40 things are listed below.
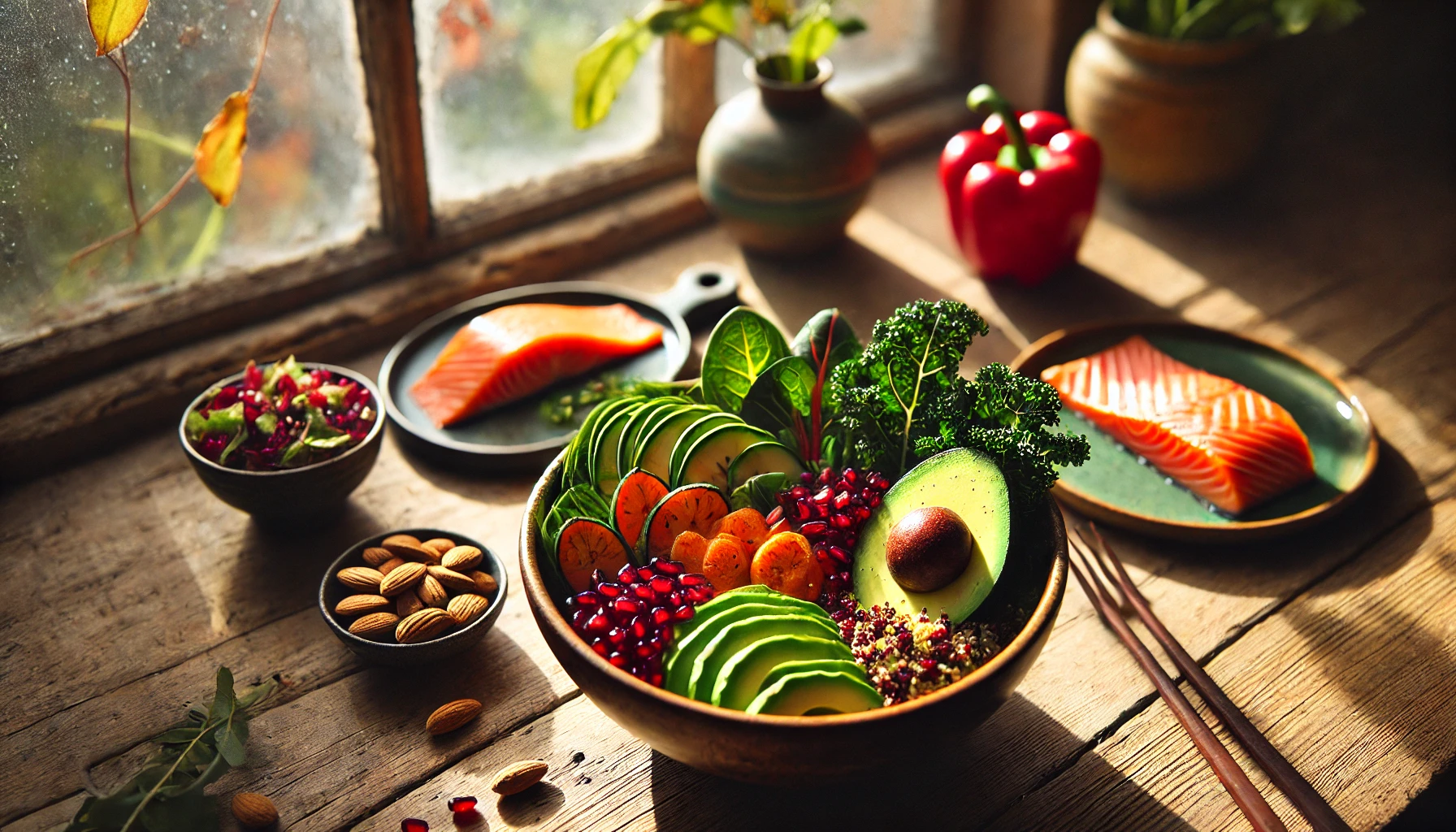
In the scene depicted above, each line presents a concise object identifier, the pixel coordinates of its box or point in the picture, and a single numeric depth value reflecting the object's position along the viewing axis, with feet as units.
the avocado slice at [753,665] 2.96
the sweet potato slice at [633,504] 3.62
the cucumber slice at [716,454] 3.69
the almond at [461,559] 4.12
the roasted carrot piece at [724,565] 3.44
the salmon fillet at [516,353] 5.19
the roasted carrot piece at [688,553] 3.48
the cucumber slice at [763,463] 3.70
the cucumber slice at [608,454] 3.80
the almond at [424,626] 3.85
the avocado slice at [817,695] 2.90
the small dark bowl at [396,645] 3.80
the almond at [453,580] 4.05
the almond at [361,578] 4.03
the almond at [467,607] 3.94
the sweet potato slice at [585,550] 3.42
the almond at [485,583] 4.09
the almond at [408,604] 3.99
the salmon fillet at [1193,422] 4.66
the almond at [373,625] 3.88
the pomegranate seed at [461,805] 3.47
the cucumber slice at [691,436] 3.72
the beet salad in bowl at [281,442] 4.25
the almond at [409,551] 4.20
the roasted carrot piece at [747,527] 3.54
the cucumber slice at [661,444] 3.77
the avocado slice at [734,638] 3.02
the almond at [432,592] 4.01
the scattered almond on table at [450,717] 3.77
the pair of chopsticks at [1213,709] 3.38
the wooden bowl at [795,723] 2.82
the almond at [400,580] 4.00
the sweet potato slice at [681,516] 3.51
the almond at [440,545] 4.23
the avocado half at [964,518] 3.30
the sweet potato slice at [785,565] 3.43
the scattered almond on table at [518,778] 3.54
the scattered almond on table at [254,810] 3.41
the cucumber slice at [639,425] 3.80
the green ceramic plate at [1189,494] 4.57
